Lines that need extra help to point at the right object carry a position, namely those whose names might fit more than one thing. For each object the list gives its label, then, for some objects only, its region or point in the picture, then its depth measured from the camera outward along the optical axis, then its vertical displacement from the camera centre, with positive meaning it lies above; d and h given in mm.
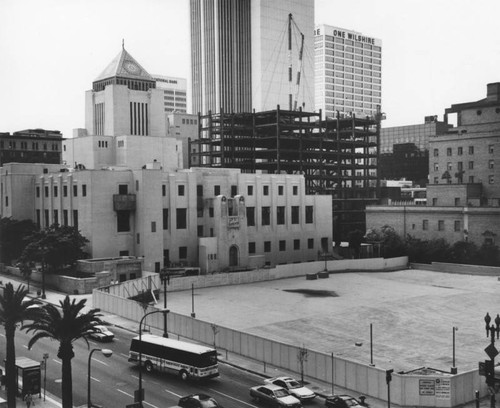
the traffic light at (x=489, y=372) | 32406 -9379
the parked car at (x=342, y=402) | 39719 -13209
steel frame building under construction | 152375 +9337
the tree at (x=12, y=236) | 103062 -7079
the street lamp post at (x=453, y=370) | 46922 -13273
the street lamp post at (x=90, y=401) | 37062 -12270
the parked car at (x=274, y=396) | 40000 -13042
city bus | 45812 -12184
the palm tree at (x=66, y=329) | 37625 -8199
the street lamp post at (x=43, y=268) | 78312 -9560
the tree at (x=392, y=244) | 119500 -10493
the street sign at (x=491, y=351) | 33900 -8615
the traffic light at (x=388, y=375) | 40219 -11713
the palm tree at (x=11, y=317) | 38969 -7742
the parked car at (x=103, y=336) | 57281 -12819
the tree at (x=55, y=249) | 85750 -7617
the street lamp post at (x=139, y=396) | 37562 -11982
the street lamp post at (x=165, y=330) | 55619 -12209
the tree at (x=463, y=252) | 111875 -11421
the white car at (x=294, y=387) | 42125 -13215
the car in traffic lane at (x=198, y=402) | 38188 -12583
